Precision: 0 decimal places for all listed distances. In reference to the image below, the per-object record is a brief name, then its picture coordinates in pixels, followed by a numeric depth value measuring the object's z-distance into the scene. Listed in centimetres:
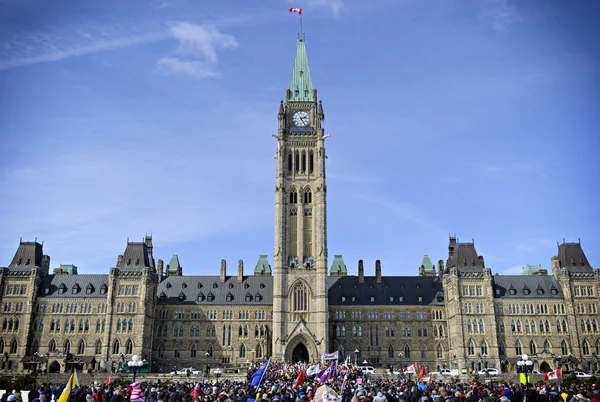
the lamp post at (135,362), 5072
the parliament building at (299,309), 9081
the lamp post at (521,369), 8288
